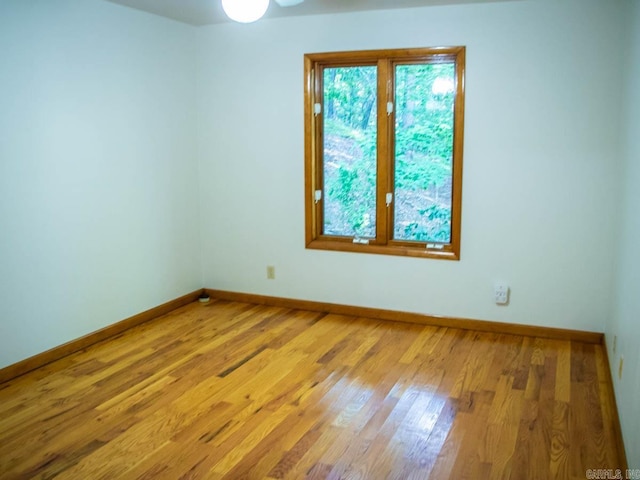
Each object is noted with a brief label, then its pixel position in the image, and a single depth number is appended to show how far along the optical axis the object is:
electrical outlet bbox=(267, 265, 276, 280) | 4.79
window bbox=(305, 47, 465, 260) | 4.14
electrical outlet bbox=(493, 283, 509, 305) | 4.05
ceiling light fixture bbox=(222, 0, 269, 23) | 2.95
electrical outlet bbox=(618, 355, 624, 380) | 2.74
